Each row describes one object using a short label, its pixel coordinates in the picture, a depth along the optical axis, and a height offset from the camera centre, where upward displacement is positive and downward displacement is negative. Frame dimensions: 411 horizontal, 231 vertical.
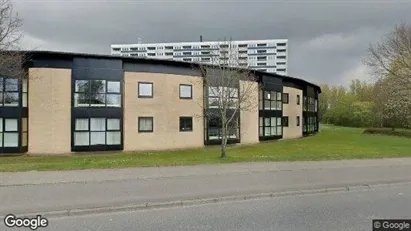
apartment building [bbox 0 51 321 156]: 18.97 +0.66
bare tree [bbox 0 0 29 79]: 13.40 +2.95
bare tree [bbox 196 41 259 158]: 16.75 +1.96
